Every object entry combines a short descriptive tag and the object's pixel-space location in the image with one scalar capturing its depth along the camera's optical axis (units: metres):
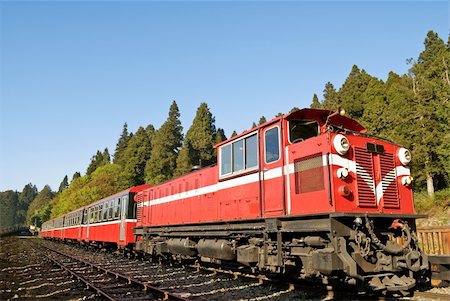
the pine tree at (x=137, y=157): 73.57
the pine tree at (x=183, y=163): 58.17
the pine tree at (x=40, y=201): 116.61
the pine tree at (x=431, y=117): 26.28
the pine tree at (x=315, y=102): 64.60
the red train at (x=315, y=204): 7.16
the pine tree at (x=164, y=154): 63.16
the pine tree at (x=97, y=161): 107.16
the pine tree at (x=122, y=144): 97.82
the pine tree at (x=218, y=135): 73.44
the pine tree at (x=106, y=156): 107.74
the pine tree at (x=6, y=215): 182.16
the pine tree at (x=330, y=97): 52.07
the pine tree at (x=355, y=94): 49.28
